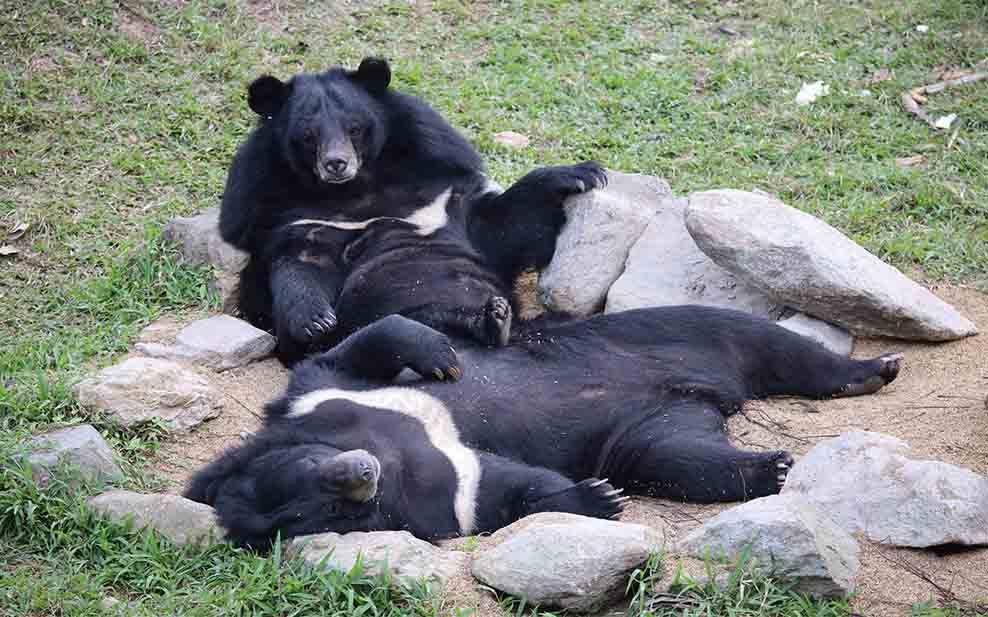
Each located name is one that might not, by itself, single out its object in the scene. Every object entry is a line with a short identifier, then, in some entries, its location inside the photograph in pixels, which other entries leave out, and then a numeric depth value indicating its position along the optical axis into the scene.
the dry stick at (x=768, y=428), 8.47
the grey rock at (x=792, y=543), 6.33
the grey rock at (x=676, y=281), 10.14
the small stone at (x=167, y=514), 7.30
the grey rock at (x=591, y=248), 10.65
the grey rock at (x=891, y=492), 6.86
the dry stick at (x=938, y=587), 6.41
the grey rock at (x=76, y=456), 7.93
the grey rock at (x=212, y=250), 11.29
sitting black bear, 10.73
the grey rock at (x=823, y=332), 9.66
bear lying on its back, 7.31
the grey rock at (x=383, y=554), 6.76
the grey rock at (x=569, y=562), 6.39
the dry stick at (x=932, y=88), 14.41
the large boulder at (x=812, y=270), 9.42
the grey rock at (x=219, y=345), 10.12
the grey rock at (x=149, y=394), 8.88
